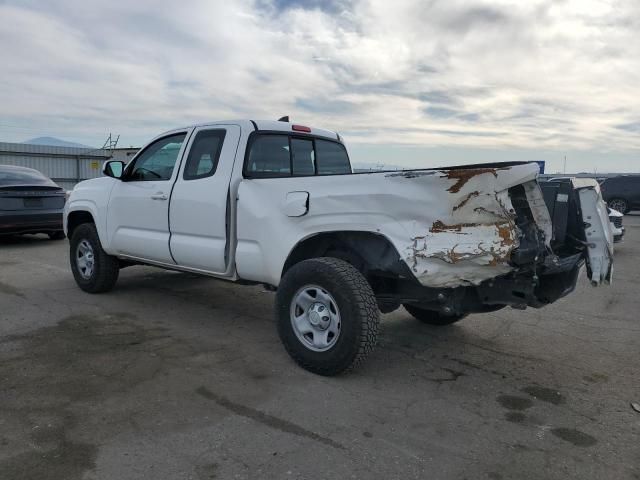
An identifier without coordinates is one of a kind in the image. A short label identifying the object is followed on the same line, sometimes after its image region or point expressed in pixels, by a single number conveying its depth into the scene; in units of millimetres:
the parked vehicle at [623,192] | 21188
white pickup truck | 3426
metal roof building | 25547
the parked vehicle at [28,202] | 9734
